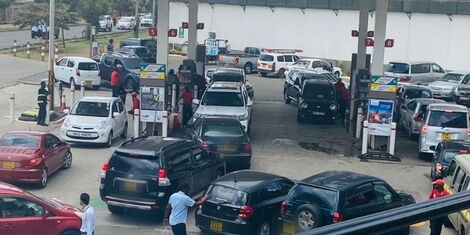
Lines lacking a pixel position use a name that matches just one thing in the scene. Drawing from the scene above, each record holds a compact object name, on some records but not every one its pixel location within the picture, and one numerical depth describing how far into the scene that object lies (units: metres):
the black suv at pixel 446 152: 18.55
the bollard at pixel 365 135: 23.66
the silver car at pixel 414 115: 26.19
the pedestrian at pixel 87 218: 12.23
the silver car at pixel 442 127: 22.89
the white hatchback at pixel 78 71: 35.81
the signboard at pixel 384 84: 24.00
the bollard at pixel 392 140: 23.48
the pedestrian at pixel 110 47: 49.59
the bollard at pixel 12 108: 27.25
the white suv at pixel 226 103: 24.12
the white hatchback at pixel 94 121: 23.03
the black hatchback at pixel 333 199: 12.51
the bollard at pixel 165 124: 24.14
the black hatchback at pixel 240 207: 13.57
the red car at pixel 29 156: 17.48
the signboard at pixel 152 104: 24.27
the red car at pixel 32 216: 12.13
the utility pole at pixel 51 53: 27.86
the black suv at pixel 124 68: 36.22
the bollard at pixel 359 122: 26.47
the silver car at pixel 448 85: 39.16
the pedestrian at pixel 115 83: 29.83
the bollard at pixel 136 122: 24.32
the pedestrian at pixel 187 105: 27.36
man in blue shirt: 13.12
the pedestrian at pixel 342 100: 30.25
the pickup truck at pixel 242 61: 51.50
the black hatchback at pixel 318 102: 29.44
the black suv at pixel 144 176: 14.91
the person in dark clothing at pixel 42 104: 26.20
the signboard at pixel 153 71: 24.34
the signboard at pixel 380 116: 23.94
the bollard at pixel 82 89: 30.86
